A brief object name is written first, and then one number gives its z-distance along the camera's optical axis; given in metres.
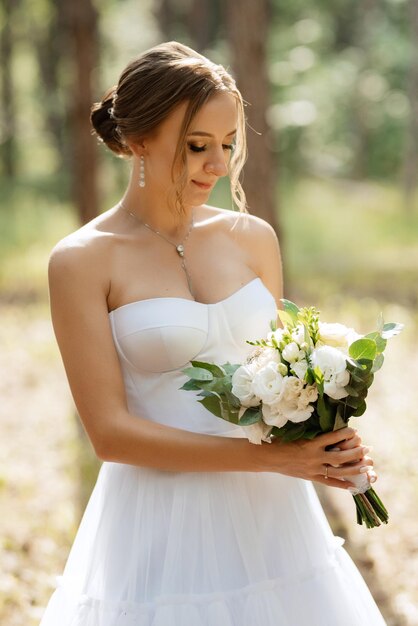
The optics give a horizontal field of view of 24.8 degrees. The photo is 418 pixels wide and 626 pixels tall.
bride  2.60
